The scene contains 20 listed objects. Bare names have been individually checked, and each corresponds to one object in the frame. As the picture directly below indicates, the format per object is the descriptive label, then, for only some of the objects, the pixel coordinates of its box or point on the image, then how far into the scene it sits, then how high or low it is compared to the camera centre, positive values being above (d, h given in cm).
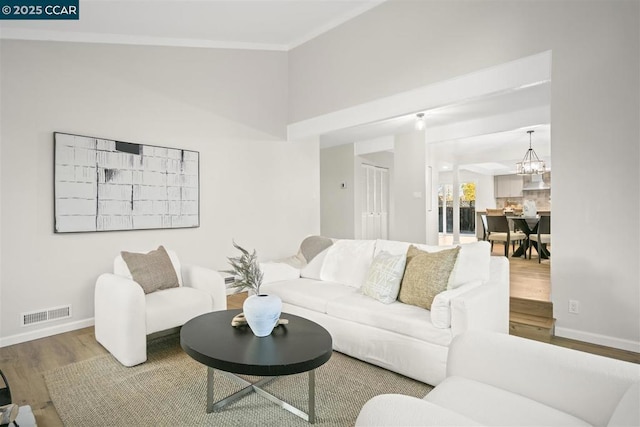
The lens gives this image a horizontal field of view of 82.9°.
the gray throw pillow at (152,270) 299 -49
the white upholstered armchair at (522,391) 97 -58
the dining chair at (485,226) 697 -29
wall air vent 317 -92
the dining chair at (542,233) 586 -35
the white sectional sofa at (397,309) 215 -67
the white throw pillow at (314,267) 353 -55
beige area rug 191 -108
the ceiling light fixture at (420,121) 574 +146
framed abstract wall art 336 +28
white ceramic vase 198 -55
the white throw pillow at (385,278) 262 -49
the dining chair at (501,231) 638 -35
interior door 841 +24
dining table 607 -29
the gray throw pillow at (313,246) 375 -36
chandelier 723 +94
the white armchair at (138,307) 252 -72
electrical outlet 300 -79
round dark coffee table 168 -69
